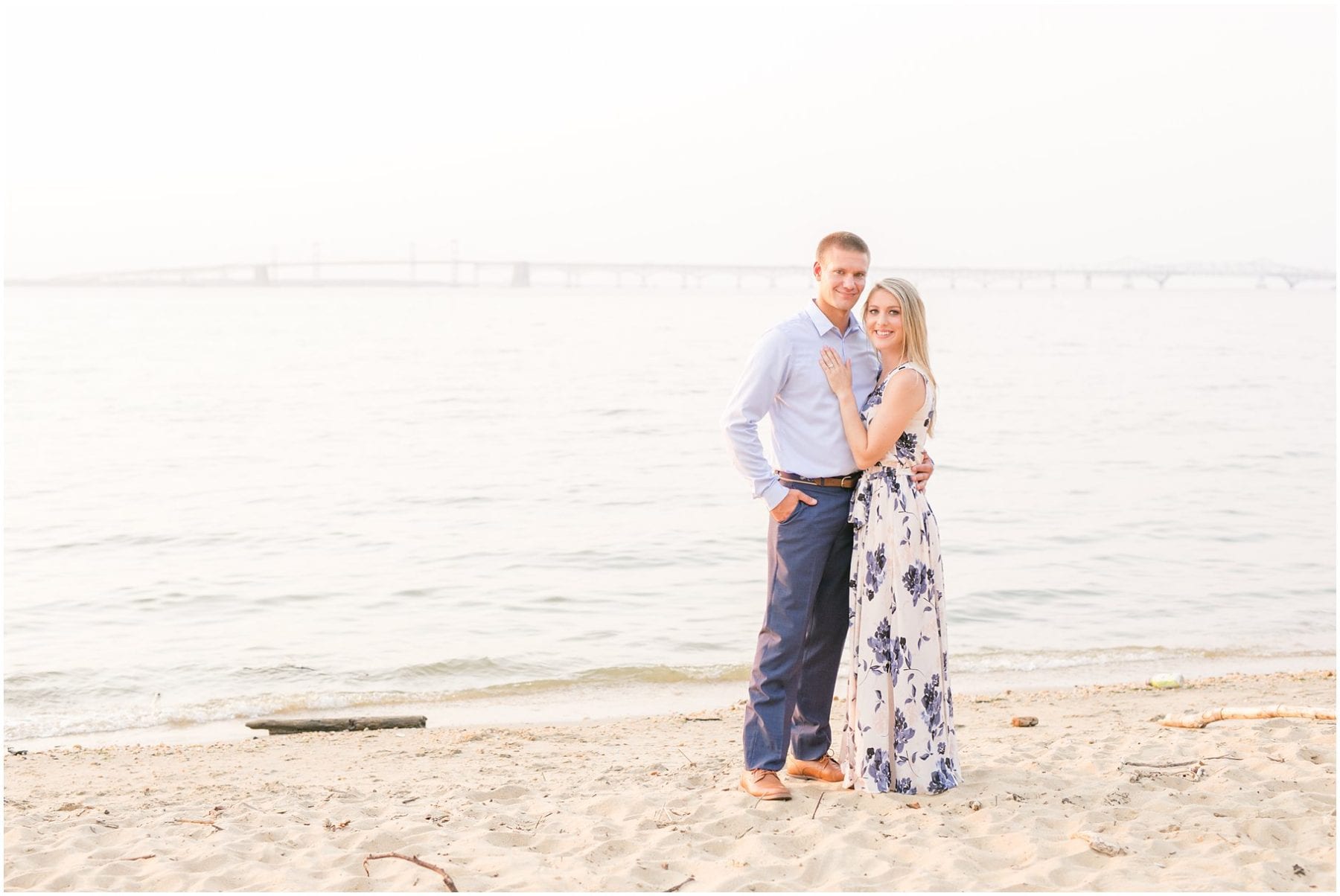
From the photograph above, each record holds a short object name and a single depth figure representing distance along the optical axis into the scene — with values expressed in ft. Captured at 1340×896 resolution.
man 13.16
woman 13.19
